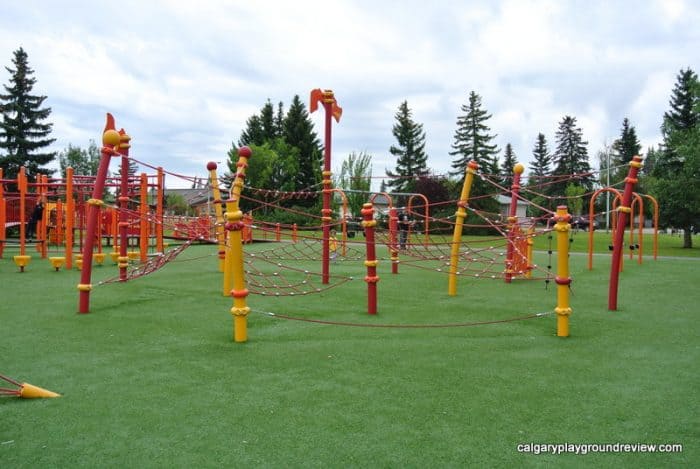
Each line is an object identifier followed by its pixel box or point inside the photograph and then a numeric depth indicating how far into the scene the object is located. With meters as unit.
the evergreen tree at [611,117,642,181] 64.12
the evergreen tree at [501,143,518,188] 71.54
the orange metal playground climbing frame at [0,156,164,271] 10.48
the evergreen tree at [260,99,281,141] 52.28
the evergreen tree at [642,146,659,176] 56.66
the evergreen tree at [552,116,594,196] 65.56
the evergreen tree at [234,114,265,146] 52.19
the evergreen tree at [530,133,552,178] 76.00
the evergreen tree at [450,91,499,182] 53.78
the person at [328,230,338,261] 13.35
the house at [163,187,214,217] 63.17
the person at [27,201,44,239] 16.02
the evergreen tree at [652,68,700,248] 21.91
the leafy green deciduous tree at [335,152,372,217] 34.25
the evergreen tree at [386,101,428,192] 56.56
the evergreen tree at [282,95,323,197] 50.22
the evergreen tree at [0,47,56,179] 41.38
